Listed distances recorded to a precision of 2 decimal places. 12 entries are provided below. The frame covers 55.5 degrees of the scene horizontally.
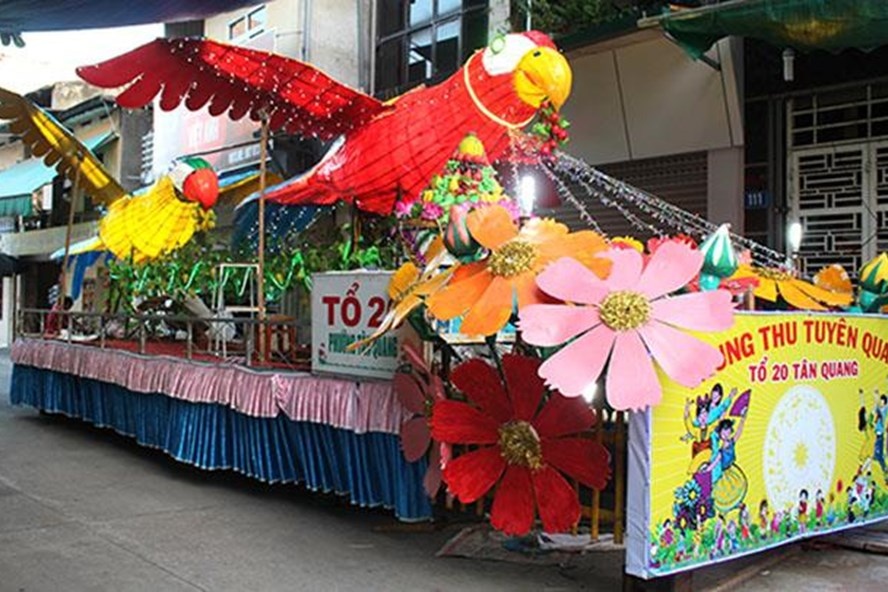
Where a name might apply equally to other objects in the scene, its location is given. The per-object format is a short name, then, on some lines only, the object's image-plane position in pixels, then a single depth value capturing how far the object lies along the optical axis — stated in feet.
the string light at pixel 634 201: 30.50
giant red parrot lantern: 23.61
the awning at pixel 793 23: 22.27
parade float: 13.26
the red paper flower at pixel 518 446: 14.88
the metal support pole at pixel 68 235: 36.95
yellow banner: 13.38
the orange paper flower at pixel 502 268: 14.12
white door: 29.66
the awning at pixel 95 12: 23.89
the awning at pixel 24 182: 65.67
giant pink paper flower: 12.63
